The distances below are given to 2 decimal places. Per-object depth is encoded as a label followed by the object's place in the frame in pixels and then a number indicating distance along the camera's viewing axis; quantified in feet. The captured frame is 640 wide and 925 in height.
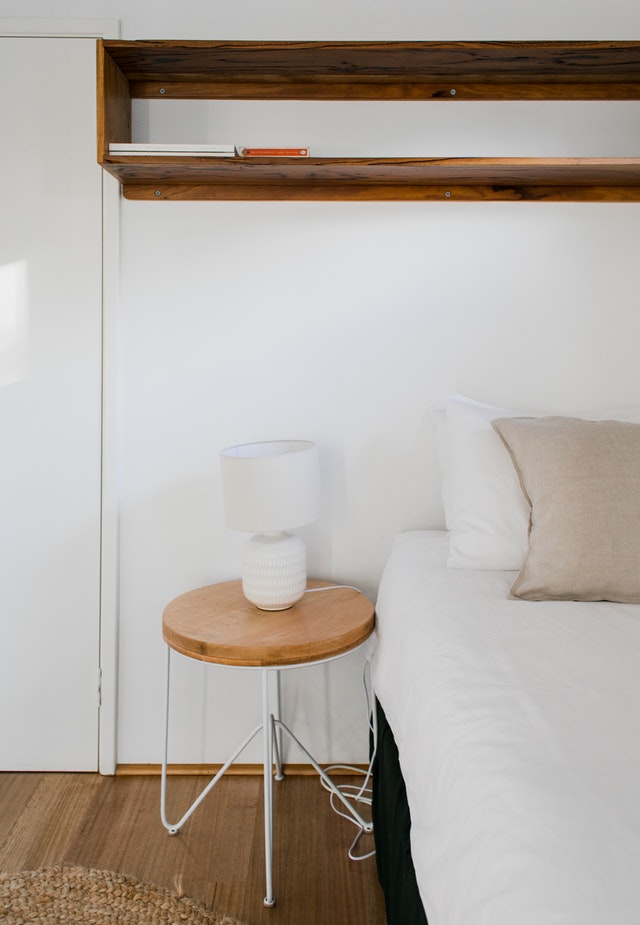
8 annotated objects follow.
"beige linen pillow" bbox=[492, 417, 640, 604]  4.99
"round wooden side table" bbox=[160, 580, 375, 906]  5.47
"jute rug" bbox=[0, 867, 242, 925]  5.24
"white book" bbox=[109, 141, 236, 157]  6.13
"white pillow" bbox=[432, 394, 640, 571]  5.84
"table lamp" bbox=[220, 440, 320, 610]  5.88
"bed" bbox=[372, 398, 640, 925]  2.50
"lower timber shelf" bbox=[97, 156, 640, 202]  6.16
